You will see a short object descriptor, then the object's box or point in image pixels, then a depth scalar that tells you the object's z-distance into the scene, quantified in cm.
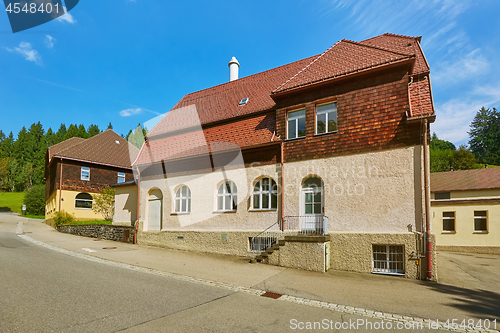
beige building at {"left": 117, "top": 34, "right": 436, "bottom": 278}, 1034
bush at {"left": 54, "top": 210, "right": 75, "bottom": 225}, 2406
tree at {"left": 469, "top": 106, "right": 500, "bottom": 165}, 6553
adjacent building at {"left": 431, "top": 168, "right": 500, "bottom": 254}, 2073
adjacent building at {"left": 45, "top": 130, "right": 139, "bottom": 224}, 2769
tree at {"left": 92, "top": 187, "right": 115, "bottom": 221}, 2558
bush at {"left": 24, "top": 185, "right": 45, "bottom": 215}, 3941
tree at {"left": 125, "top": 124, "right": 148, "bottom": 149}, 4575
